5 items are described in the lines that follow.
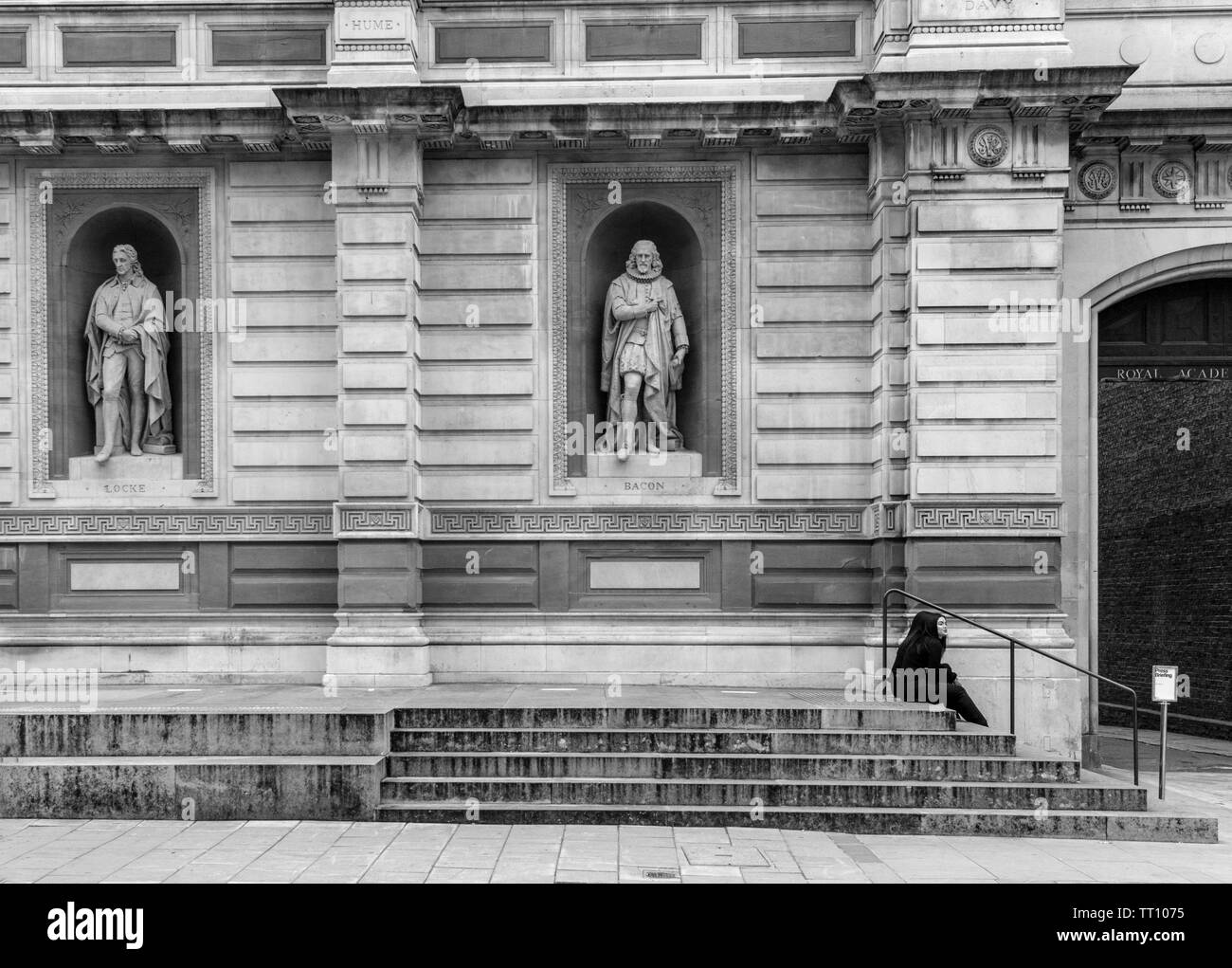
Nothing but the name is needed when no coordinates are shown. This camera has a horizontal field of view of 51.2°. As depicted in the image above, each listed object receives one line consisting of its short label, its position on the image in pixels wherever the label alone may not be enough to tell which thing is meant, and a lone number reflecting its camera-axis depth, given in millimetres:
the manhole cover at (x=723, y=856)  11117
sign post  14492
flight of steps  12617
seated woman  15172
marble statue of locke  17797
